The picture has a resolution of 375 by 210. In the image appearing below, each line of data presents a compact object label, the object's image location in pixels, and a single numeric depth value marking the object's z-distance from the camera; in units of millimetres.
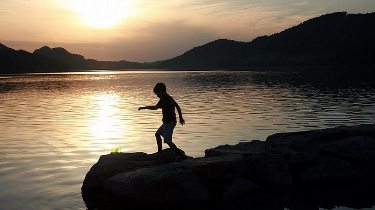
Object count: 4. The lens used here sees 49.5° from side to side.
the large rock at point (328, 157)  11062
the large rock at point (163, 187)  9133
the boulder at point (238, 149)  12016
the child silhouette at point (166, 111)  11320
